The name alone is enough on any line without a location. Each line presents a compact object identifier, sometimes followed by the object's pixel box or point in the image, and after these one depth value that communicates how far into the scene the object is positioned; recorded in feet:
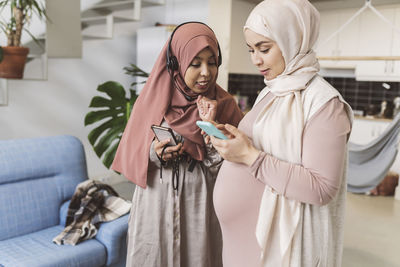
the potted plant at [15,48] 9.87
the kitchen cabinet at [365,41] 16.63
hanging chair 13.09
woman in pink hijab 5.25
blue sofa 6.52
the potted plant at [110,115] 9.22
